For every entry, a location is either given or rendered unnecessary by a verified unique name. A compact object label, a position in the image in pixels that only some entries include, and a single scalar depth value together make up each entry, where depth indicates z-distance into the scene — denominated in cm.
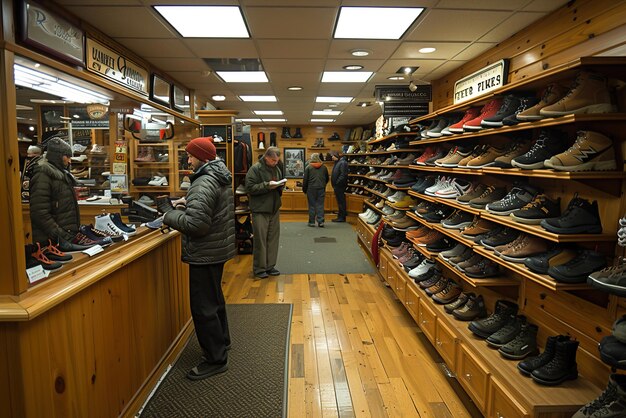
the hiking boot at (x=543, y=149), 224
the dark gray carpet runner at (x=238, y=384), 257
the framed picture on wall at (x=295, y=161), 1290
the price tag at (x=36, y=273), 172
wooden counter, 161
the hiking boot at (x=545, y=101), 216
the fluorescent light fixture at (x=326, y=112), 913
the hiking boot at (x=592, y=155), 195
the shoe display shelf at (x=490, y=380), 192
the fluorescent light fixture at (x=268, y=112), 910
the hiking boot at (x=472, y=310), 297
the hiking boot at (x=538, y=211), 229
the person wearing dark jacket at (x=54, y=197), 198
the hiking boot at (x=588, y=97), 193
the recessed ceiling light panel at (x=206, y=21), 292
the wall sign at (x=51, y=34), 230
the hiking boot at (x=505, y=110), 254
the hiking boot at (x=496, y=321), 262
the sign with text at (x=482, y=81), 340
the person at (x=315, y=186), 958
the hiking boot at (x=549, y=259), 212
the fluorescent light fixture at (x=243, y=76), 498
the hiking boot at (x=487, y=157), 283
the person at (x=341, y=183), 1029
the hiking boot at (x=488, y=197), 288
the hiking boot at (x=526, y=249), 233
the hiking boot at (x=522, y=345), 235
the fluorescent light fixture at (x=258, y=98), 700
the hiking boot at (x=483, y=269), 285
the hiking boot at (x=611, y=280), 157
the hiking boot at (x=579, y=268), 197
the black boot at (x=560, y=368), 205
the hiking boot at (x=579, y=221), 202
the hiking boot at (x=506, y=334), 248
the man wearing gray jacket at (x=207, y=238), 269
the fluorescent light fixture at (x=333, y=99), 707
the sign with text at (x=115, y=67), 325
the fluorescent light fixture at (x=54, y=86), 166
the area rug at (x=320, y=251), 604
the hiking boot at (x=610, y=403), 163
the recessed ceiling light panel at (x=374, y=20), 292
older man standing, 512
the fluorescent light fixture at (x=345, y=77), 501
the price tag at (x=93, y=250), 219
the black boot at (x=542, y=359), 214
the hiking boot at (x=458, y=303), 312
